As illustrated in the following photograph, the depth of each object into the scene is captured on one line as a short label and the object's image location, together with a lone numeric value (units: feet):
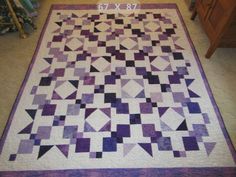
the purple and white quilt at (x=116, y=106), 4.34
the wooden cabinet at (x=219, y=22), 5.21
